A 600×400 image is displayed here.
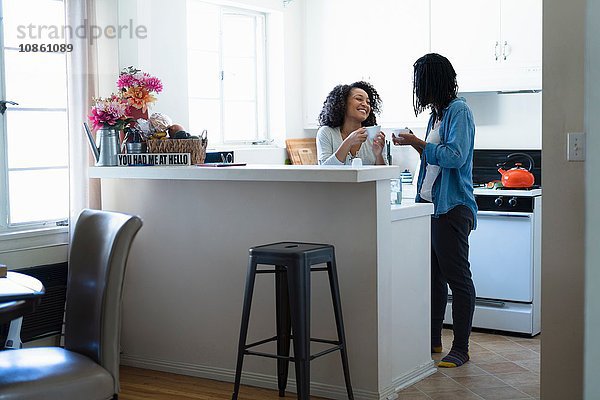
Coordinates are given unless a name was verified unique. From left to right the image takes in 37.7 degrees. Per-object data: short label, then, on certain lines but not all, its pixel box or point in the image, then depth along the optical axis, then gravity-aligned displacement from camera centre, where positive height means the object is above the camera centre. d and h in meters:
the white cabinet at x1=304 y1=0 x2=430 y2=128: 5.82 +0.76
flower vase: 4.52 +0.25
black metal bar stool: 3.58 -0.61
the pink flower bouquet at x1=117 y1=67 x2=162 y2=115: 4.40 +0.37
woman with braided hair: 4.41 -0.11
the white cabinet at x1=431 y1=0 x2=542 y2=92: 5.32 +0.73
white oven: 5.15 -0.61
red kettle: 5.30 -0.12
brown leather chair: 2.69 -0.57
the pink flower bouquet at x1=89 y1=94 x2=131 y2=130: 4.35 +0.24
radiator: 4.36 -0.73
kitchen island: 3.89 -0.51
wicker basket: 4.40 +0.07
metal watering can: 4.45 +0.07
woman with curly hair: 4.73 +0.19
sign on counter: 4.38 +0.01
